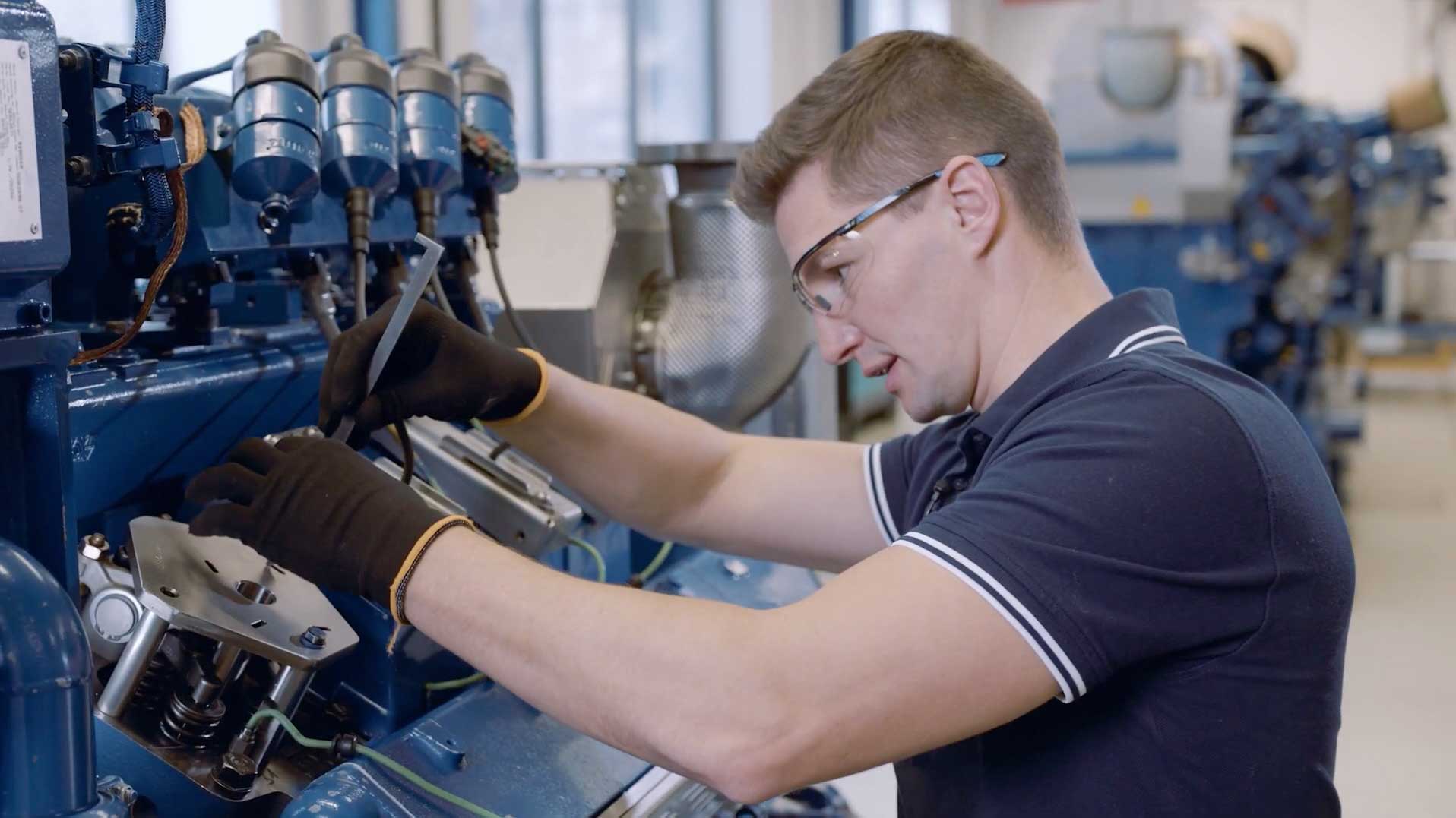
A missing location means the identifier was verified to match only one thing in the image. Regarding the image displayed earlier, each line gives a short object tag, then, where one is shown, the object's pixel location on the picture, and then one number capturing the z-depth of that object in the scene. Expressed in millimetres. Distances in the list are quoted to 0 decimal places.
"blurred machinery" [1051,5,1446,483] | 4637
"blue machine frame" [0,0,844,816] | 798
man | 871
